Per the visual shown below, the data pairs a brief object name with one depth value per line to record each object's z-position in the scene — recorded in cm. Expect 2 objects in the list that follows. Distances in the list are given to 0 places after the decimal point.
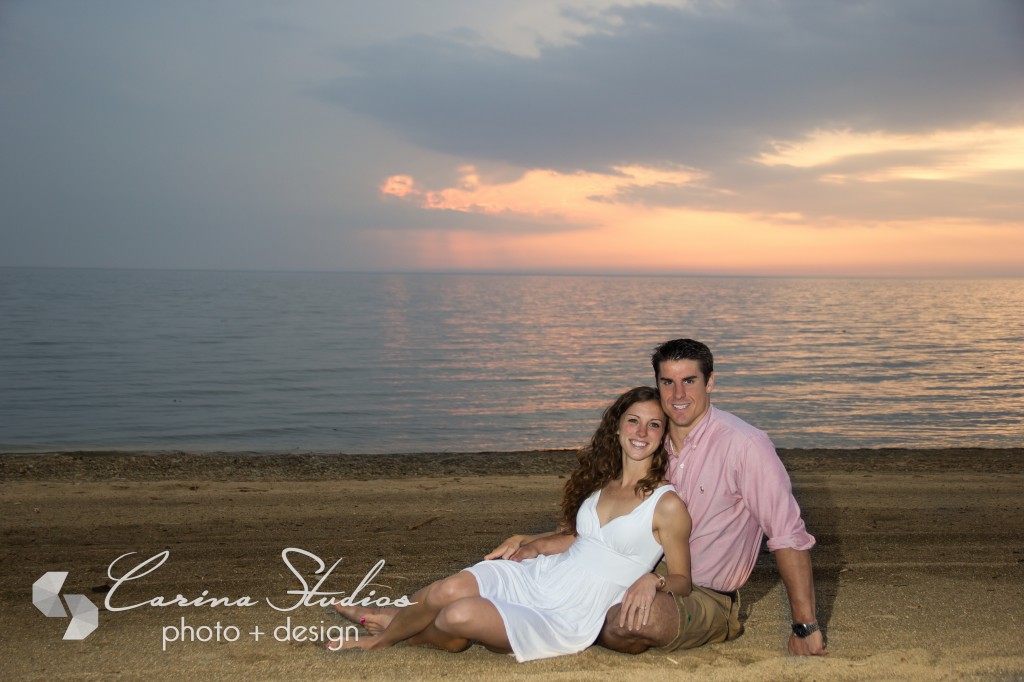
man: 415
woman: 411
